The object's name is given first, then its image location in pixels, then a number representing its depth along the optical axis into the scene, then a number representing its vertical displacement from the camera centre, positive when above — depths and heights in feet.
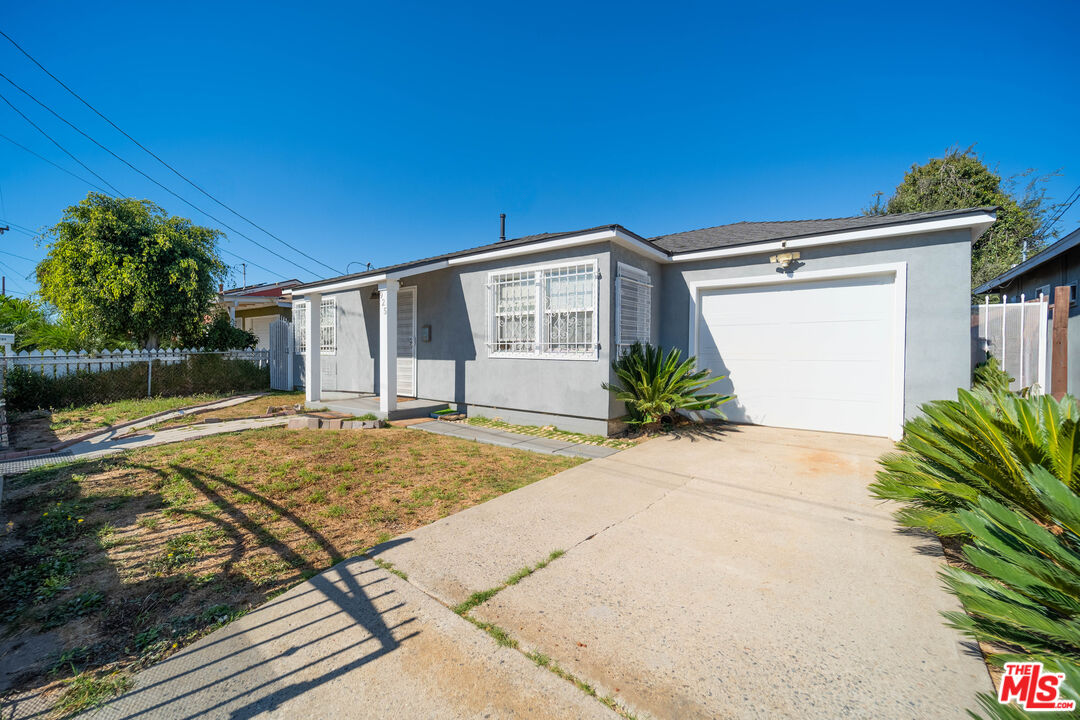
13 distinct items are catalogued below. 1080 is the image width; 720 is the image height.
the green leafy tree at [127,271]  31.42 +6.12
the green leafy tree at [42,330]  34.14 +1.77
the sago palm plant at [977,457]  7.79 -2.12
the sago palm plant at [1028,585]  5.29 -3.05
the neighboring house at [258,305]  50.39 +5.79
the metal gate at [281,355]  39.42 -0.34
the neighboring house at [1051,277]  24.90 +6.03
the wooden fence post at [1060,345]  21.49 +0.52
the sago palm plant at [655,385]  21.52 -1.63
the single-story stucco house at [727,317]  19.92 +2.00
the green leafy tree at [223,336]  39.83 +1.48
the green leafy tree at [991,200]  57.26 +21.86
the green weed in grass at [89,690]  5.52 -4.61
